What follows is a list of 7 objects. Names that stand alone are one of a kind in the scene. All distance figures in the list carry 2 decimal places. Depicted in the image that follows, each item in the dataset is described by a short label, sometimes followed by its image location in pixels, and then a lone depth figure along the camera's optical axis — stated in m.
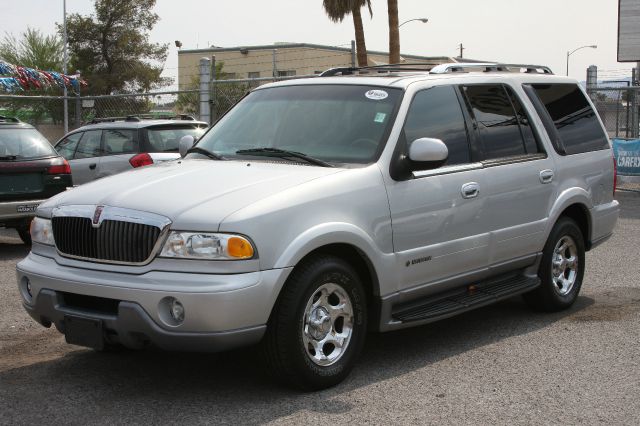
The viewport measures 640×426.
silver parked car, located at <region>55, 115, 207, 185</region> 12.95
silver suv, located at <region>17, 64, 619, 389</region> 4.90
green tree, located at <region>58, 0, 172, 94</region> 54.44
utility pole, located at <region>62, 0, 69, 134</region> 50.50
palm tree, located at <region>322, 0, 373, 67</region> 27.14
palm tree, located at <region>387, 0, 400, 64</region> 24.19
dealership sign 17.12
